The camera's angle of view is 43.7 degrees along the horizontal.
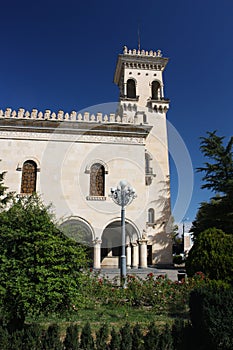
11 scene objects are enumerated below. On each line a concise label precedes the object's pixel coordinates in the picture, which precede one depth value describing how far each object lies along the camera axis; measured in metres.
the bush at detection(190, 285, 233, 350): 4.84
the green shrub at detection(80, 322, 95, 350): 4.98
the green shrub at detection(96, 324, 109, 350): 5.00
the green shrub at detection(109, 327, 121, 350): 4.98
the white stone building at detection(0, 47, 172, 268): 17.38
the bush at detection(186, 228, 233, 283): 8.74
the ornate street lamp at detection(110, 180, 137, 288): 11.03
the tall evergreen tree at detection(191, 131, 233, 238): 18.97
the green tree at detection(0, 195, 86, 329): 4.94
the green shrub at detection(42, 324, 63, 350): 4.88
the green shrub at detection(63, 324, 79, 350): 4.91
